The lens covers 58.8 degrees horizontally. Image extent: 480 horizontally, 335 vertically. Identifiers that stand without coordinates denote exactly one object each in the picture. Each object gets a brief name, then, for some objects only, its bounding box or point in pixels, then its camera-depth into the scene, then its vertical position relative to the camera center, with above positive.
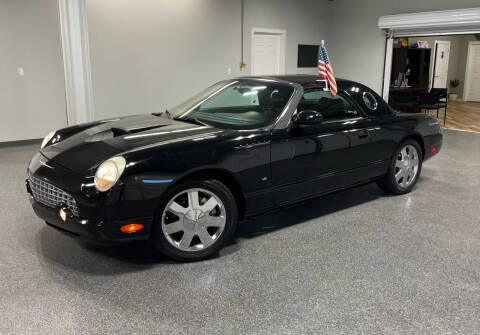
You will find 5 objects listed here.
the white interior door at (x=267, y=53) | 10.07 +0.37
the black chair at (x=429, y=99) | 9.70 -0.67
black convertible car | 2.69 -0.66
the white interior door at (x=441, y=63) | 15.80 +0.22
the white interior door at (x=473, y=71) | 16.22 -0.07
